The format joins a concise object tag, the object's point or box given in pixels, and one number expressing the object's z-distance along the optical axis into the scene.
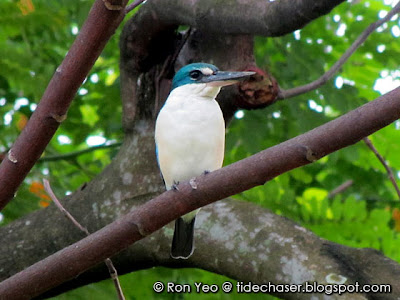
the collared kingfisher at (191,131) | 7.44
